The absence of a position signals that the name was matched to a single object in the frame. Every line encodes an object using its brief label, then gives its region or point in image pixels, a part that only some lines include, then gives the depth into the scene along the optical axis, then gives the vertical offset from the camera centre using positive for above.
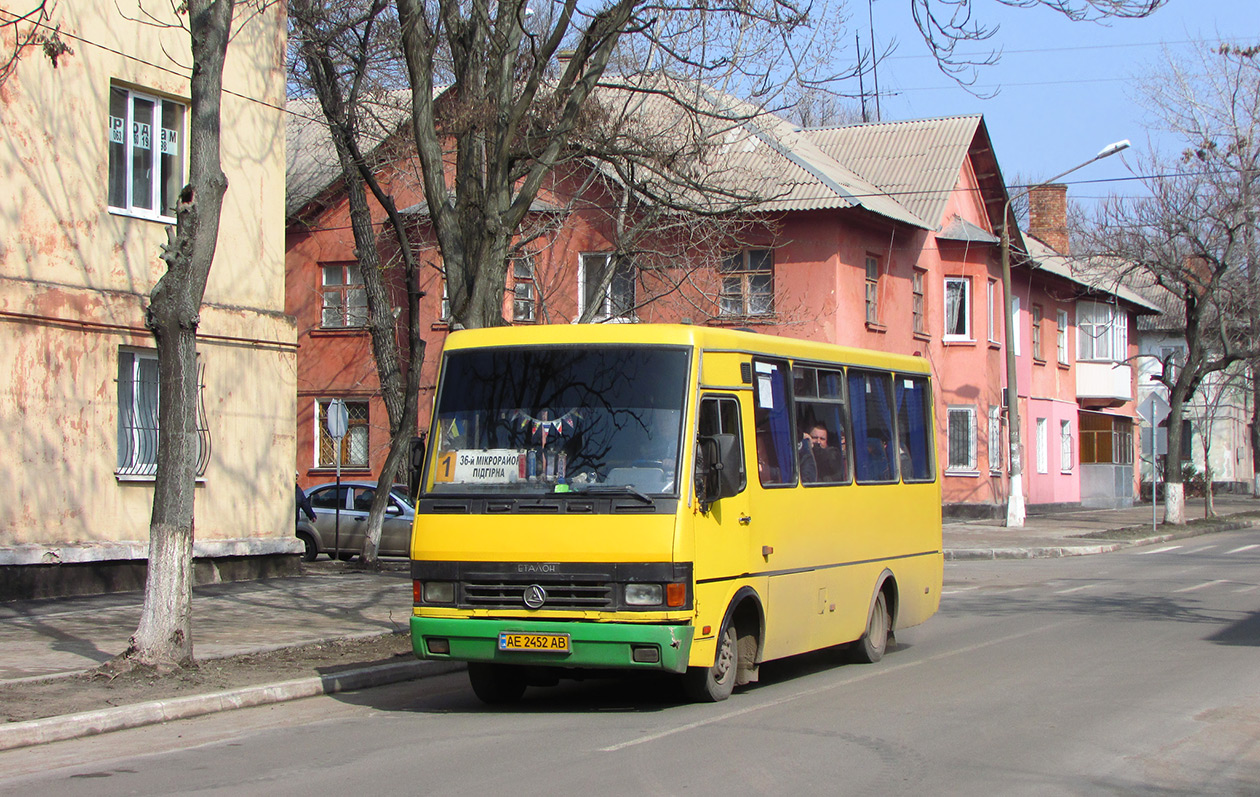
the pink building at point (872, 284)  32.56 +4.60
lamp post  30.61 +1.32
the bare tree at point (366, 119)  20.00 +5.56
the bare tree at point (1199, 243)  33.88 +5.50
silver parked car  24.55 -1.00
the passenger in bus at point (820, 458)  11.12 +0.05
